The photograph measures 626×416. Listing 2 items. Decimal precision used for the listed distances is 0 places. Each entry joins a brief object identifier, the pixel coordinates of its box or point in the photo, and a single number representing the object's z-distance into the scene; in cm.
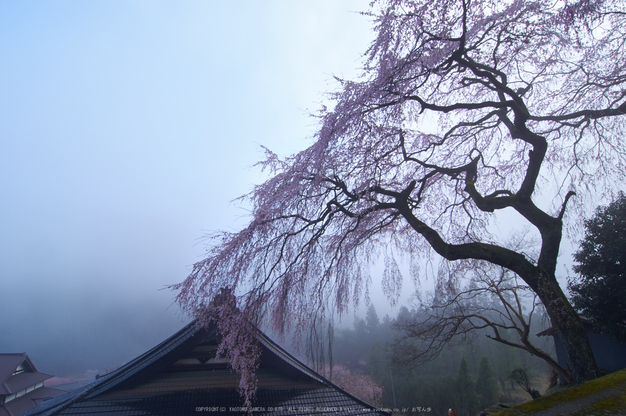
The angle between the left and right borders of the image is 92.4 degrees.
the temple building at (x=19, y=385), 2045
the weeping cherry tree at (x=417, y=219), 402
